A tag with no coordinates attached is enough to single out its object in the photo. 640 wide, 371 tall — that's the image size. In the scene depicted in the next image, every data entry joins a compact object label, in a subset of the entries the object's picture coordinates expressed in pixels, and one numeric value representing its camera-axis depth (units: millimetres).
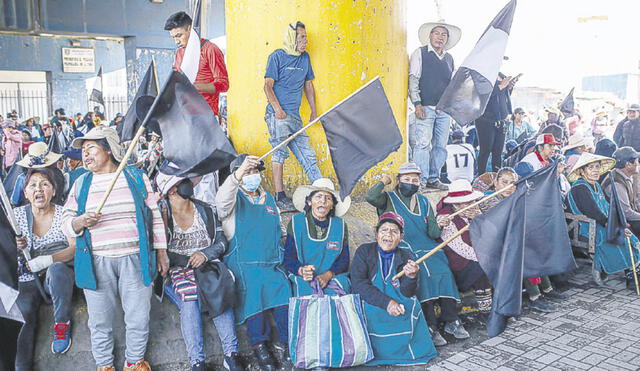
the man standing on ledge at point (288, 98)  6258
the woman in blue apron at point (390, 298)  4676
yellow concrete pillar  6688
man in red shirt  6074
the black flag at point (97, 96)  11359
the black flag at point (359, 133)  4590
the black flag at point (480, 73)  5516
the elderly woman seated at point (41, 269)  4152
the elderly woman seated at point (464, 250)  5559
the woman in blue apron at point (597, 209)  6621
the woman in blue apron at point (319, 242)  4941
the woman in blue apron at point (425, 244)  5215
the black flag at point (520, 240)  4234
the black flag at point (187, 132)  3906
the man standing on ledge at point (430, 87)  7656
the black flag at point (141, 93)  5117
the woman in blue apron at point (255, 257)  4617
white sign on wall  24000
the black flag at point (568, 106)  13211
